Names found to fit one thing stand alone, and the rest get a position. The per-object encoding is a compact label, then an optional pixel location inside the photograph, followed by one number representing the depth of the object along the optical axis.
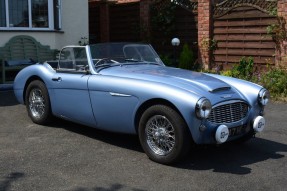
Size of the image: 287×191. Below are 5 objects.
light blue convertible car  4.45
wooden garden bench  10.73
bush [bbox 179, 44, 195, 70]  11.87
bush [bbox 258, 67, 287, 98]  9.23
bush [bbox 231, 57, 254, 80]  10.59
